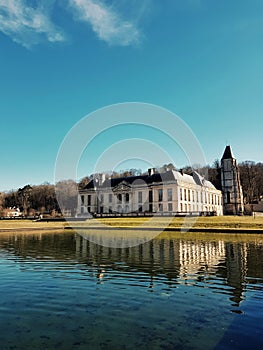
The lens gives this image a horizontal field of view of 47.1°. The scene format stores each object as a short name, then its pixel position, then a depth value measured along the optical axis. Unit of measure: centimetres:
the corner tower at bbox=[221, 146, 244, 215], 7544
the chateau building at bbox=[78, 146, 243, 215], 7000
